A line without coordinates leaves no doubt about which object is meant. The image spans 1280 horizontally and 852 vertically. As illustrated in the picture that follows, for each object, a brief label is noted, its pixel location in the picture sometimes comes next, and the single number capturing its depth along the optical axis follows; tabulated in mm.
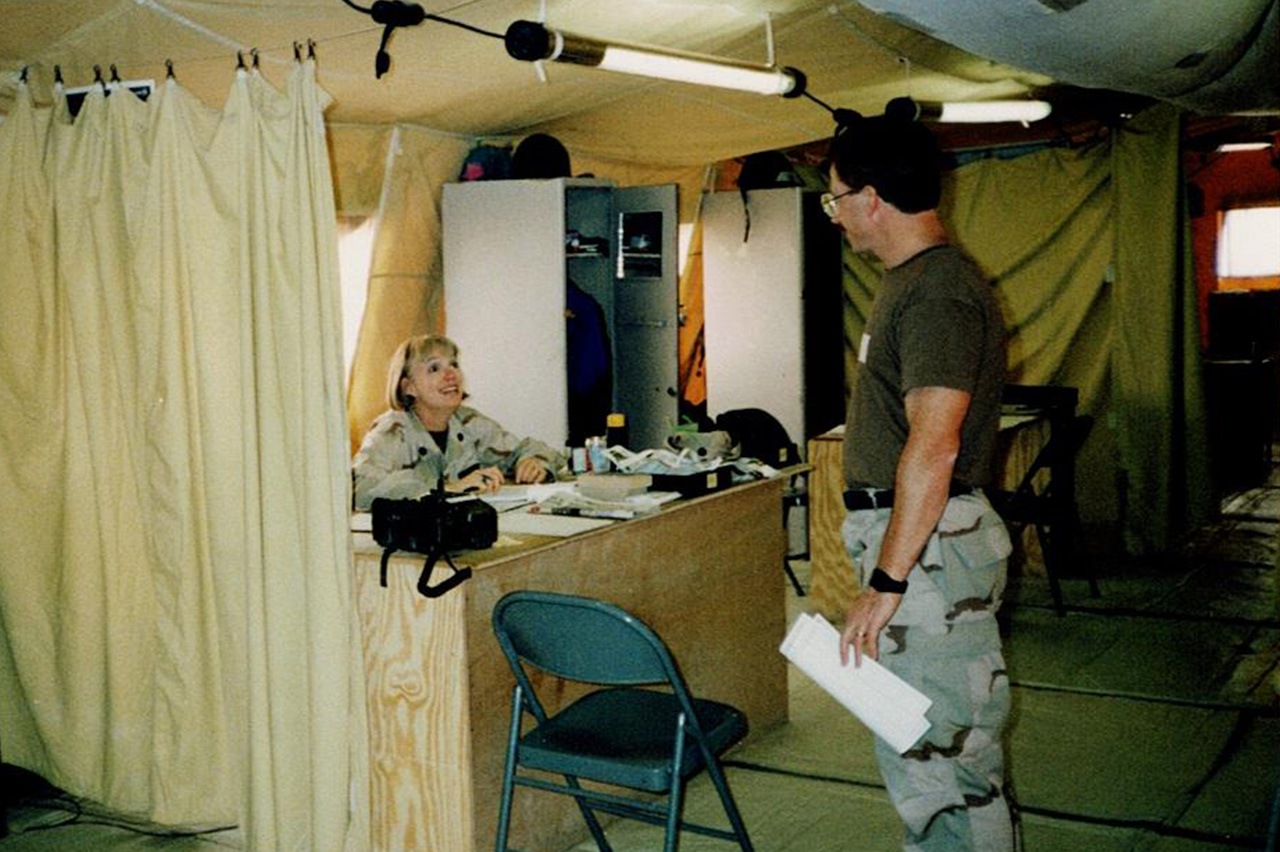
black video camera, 3115
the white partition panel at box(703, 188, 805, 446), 7340
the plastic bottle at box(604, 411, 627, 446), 4730
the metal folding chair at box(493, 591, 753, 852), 2648
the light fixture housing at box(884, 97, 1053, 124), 6207
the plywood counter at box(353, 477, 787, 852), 3098
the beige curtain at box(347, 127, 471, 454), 5867
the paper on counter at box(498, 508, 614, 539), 3404
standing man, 2508
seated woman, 4414
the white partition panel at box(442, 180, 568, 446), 6164
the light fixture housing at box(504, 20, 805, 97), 3934
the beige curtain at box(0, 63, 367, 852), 3156
